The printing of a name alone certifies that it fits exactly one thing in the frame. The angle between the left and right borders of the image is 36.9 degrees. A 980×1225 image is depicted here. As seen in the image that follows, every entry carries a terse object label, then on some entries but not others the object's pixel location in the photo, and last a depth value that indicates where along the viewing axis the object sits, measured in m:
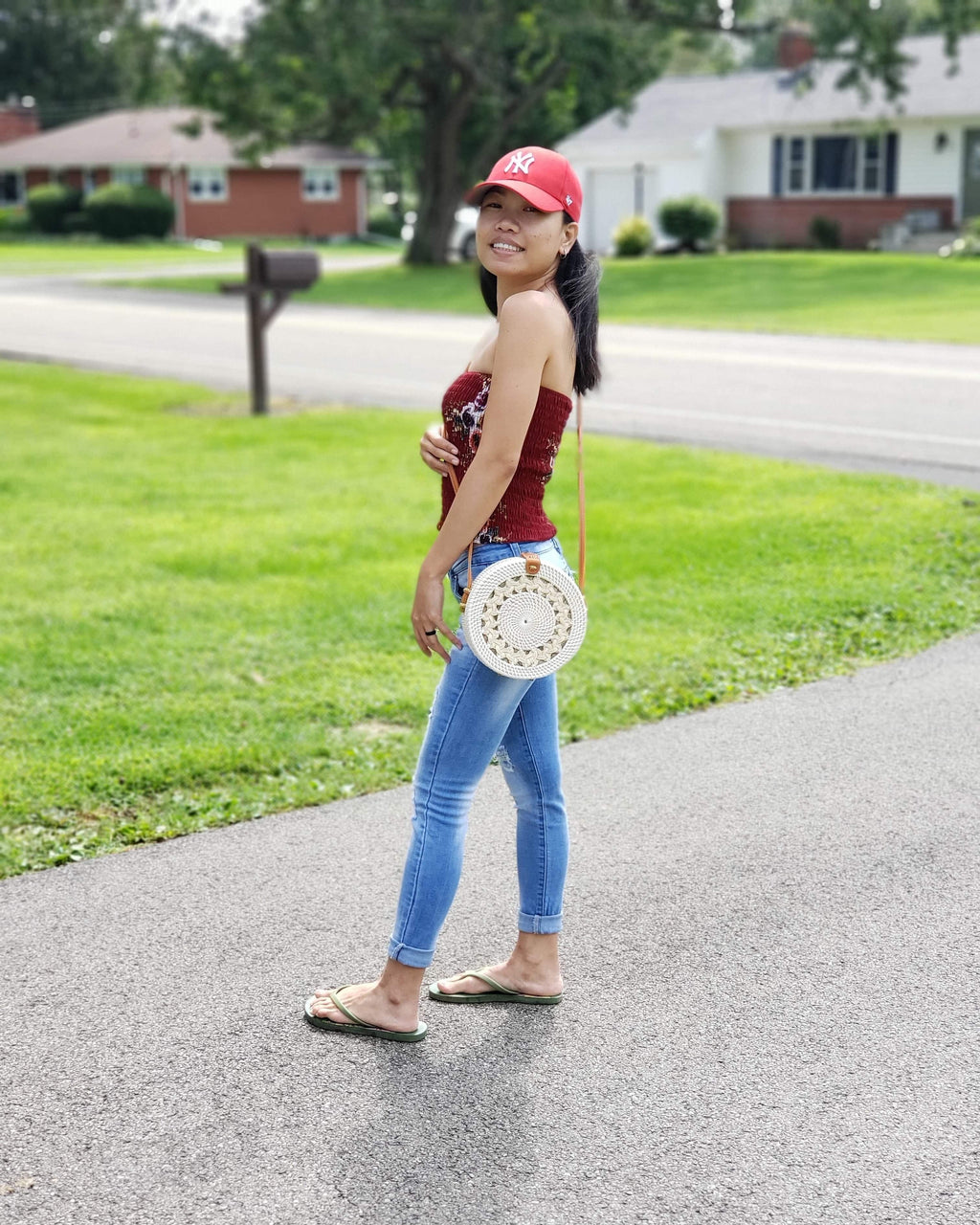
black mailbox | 12.20
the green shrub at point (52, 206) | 55.28
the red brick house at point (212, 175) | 57.28
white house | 37.94
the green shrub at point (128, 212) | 53.50
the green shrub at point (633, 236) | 38.69
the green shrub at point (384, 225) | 62.34
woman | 2.94
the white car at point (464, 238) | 38.34
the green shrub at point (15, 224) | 56.16
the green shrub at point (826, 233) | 38.78
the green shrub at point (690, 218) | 39.00
